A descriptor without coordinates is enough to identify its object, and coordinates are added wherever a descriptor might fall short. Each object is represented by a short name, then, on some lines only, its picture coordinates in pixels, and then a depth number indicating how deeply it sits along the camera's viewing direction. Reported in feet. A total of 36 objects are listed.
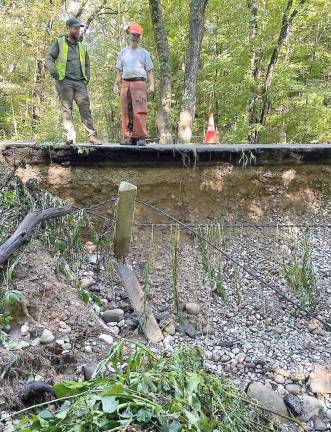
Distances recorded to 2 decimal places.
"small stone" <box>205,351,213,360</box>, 13.12
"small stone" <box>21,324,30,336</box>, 11.15
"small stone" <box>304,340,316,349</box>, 13.93
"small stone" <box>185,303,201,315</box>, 14.94
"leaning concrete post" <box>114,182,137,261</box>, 11.23
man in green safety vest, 17.58
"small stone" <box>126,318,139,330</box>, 13.81
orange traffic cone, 25.81
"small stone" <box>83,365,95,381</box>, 10.22
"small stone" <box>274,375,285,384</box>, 12.32
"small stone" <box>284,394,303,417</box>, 11.09
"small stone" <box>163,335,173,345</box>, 13.39
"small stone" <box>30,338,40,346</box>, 10.81
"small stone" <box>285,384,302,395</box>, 11.97
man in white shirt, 18.67
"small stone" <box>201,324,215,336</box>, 14.29
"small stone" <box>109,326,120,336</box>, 12.75
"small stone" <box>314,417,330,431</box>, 10.78
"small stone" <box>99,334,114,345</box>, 11.91
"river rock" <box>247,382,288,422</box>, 10.93
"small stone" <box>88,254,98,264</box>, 16.63
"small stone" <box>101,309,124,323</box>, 13.98
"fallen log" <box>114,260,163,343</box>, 13.38
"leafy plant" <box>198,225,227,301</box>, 12.85
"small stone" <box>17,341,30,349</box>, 10.37
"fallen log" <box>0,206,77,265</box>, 11.48
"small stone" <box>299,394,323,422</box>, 11.17
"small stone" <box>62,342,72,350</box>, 11.06
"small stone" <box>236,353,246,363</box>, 13.03
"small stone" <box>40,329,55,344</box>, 11.00
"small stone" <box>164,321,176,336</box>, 13.97
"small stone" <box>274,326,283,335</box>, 14.61
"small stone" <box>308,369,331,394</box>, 12.12
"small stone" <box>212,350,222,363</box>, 13.08
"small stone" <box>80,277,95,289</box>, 15.16
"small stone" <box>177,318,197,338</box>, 14.12
